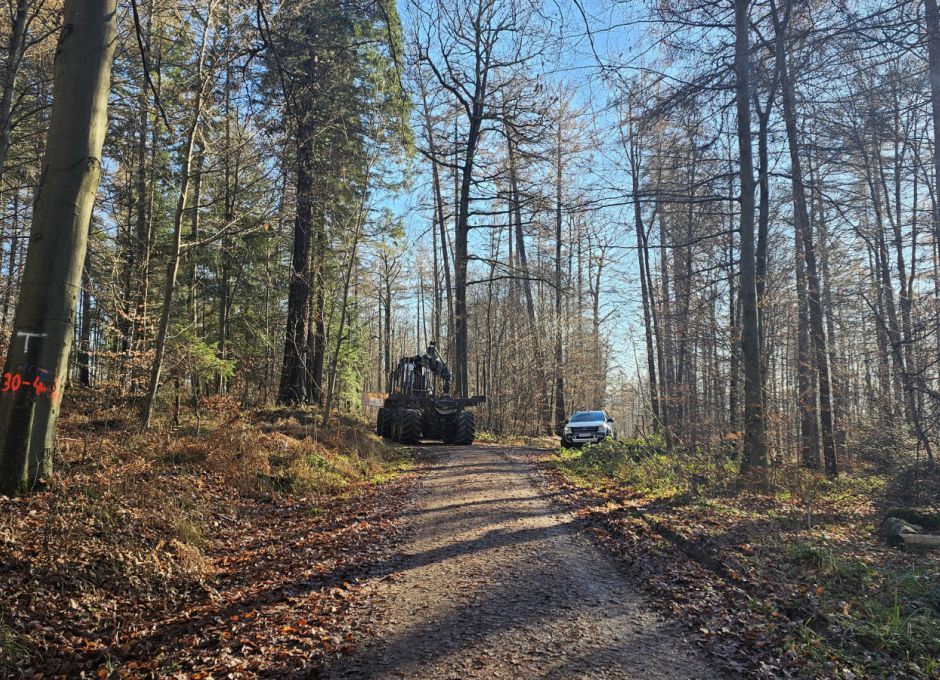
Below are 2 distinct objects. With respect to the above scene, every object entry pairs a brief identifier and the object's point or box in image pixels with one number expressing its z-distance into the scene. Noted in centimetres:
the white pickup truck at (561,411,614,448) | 1773
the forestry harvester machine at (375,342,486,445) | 1648
